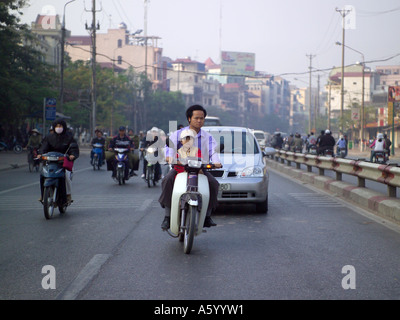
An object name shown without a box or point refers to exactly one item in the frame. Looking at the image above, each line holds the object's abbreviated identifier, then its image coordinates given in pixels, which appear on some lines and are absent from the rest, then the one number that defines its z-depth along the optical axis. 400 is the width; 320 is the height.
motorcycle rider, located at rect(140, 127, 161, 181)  17.72
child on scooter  7.50
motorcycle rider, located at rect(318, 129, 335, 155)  29.31
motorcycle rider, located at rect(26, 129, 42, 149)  23.00
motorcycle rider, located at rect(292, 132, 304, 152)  37.50
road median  10.58
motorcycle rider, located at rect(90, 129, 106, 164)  26.00
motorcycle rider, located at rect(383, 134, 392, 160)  30.00
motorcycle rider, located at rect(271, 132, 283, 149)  40.53
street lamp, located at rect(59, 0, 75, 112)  40.38
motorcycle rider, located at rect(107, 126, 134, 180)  18.16
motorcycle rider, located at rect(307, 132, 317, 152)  40.19
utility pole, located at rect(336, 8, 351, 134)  59.22
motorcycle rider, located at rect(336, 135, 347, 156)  36.09
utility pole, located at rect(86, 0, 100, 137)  46.53
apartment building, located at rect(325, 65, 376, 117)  132.88
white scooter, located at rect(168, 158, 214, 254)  7.14
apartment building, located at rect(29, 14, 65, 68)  84.19
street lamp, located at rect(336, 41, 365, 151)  61.66
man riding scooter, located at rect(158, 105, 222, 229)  7.57
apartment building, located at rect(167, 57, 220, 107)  143.50
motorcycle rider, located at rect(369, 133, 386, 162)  28.88
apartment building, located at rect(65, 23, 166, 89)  126.88
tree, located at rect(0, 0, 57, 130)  35.34
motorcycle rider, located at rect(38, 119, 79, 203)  10.73
